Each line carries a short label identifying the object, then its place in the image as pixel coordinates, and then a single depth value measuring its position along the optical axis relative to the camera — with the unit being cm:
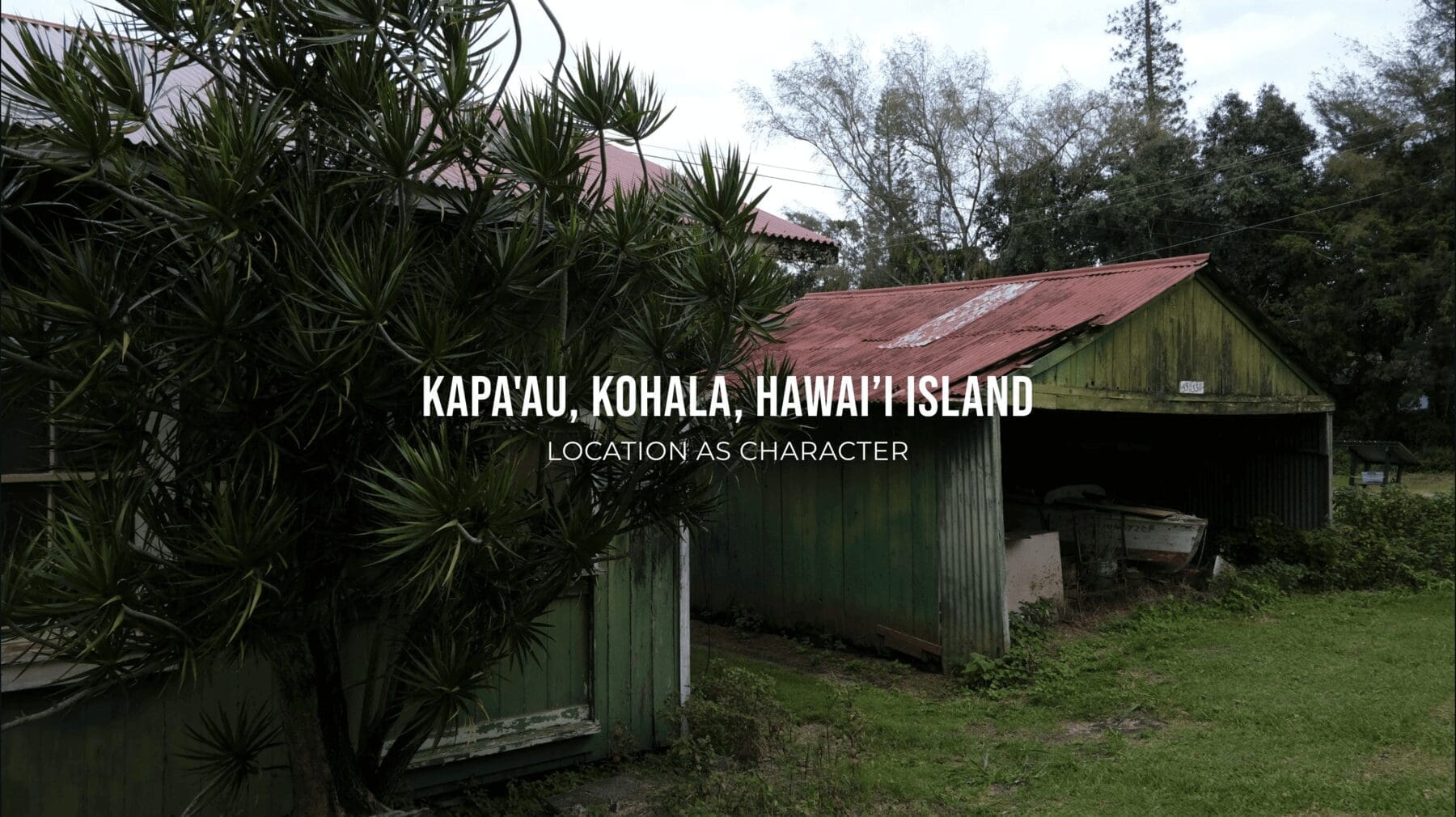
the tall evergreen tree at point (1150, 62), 3077
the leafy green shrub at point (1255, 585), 1003
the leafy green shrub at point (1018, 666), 805
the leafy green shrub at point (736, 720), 646
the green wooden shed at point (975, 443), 869
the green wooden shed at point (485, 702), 458
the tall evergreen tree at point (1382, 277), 1997
